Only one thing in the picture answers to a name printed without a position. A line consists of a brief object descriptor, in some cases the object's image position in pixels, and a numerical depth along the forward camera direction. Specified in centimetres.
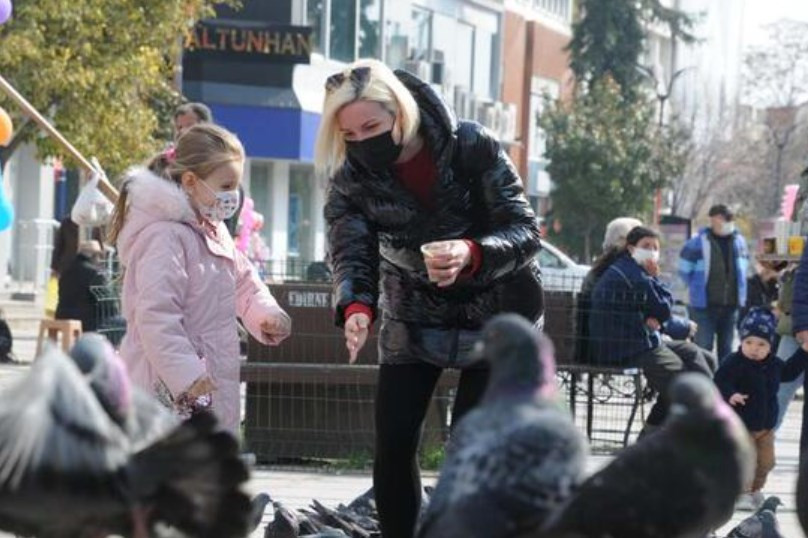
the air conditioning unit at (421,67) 3713
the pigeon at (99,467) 462
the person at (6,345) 1998
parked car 2933
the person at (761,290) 2081
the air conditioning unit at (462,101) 5372
